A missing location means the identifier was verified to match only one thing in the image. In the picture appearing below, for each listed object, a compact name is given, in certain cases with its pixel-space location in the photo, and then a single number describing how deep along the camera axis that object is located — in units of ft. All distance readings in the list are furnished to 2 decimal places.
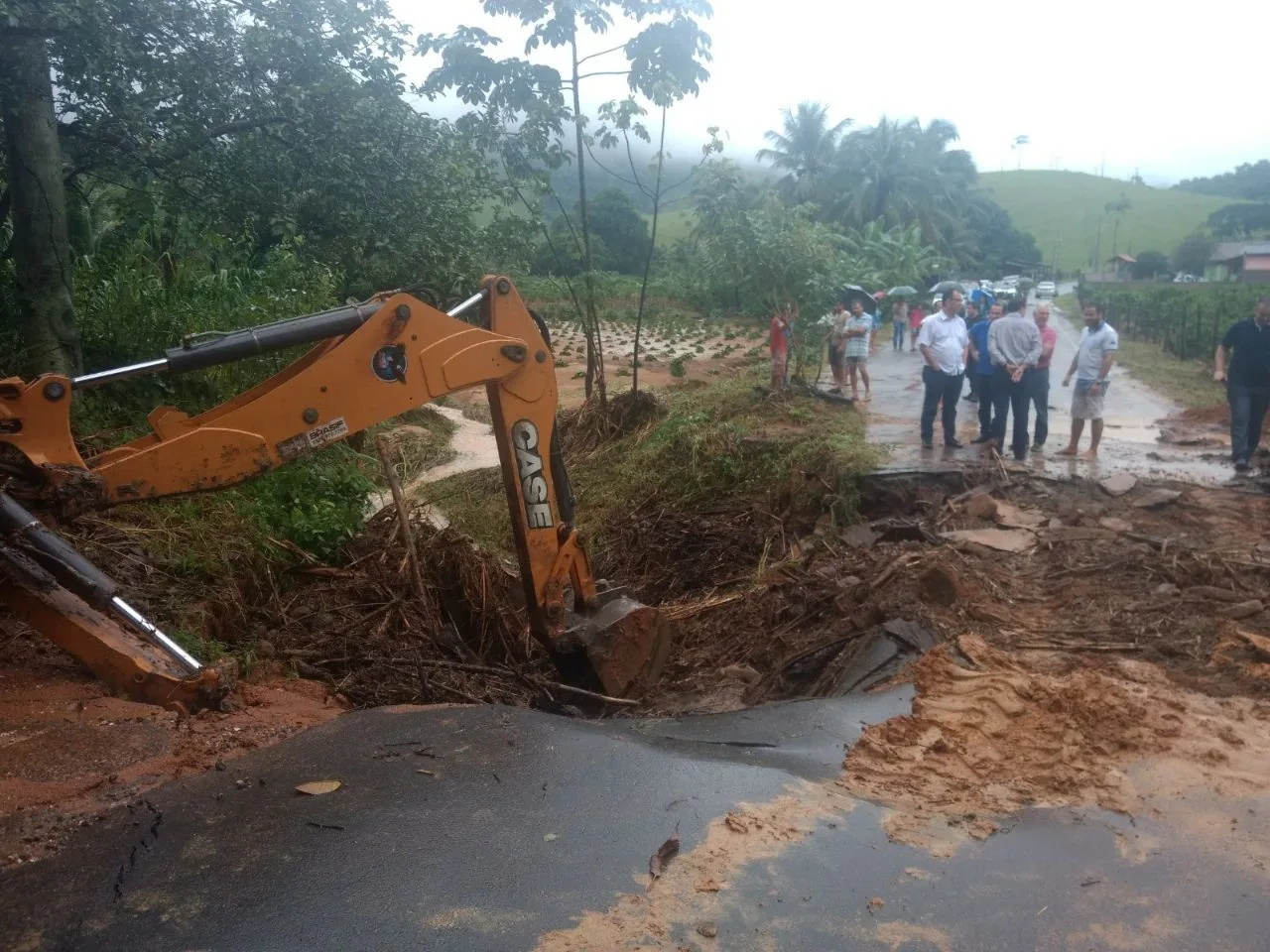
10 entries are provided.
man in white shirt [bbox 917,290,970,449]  35.12
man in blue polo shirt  31.81
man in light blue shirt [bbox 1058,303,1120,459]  34.12
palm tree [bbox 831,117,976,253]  168.55
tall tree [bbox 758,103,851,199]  176.76
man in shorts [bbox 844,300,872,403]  50.80
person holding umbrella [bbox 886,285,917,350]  89.45
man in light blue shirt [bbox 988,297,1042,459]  34.35
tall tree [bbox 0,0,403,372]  24.17
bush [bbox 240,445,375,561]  22.81
